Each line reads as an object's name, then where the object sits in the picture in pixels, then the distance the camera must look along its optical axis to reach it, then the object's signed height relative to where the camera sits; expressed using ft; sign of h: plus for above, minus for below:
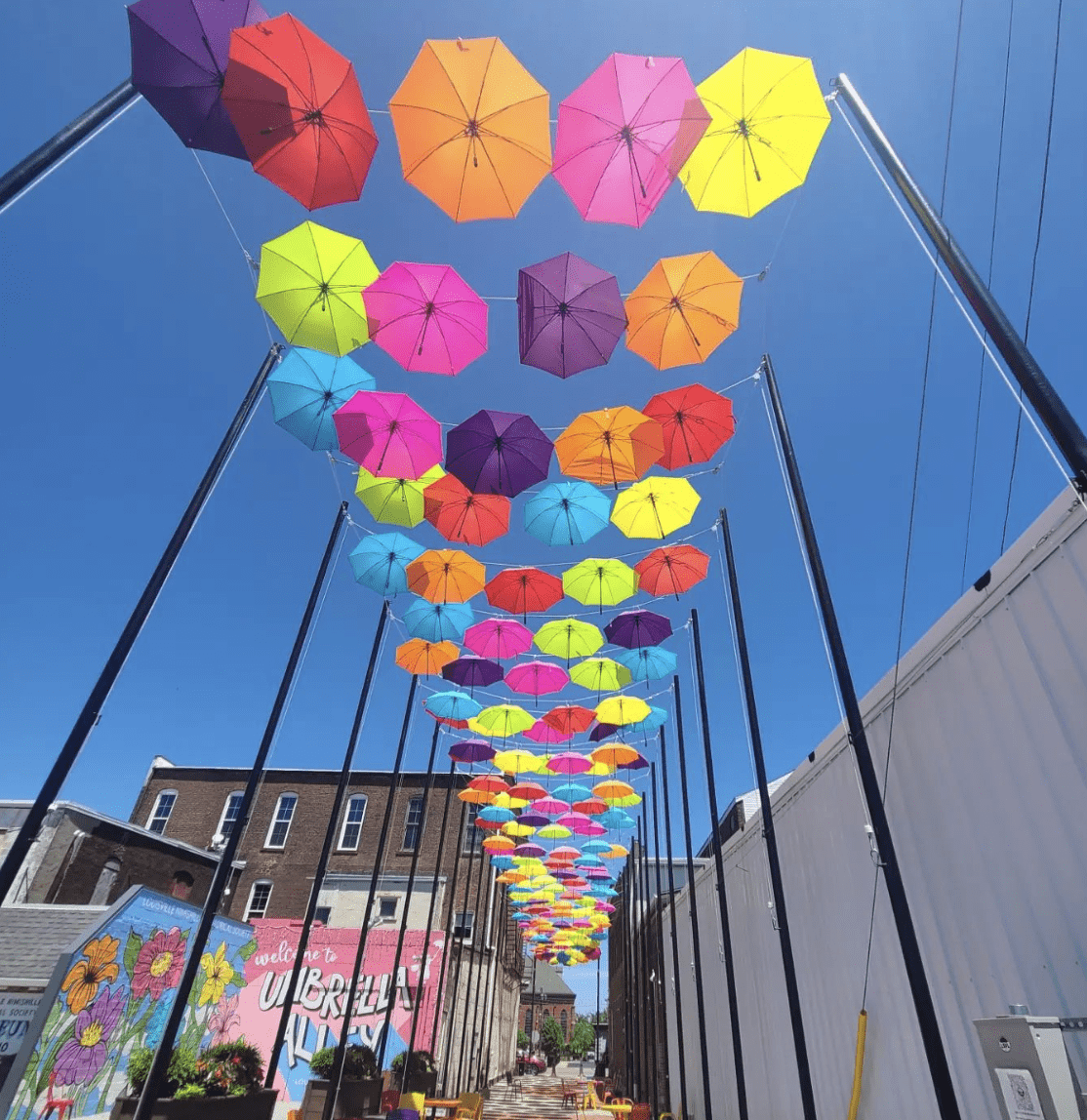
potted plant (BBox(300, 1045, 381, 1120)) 39.91 -3.66
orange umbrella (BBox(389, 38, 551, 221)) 18.20 +21.70
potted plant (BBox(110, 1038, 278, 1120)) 24.73 -2.73
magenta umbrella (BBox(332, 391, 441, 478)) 28.96 +22.14
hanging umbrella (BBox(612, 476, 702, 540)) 34.68 +23.75
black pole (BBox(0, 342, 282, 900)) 16.21 +8.92
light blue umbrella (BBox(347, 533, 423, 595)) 38.83 +22.90
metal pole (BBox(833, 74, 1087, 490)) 11.01 +12.47
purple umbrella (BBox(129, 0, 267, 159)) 16.57 +20.85
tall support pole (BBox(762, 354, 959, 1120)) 13.98 +5.21
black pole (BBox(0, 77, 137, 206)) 13.08 +15.25
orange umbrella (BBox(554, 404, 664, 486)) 30.37 +23.24
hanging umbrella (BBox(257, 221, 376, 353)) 23.35 +22.40
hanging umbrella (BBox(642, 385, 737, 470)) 28.96 +23.33
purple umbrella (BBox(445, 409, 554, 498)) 29.58 +22.05
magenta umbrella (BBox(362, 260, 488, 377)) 24.12 +22.57
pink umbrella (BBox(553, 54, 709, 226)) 18.62 +22.35
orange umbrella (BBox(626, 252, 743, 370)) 24.18 +23.21
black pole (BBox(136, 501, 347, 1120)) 21.06 +5.10
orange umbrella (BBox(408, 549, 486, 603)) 39.01 +22.53
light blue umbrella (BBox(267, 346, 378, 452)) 28.78 +23.17
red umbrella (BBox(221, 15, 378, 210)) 17.39 +21.24
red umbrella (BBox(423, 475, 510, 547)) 34.32 +22.83
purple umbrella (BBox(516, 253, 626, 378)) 24.21 +22.75
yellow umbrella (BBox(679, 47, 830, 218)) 18.78 +22.71
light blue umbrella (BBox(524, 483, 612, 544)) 35.68 +23.77
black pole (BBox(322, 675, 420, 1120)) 35.58 +3.93
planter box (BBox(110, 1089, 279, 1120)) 24.35 -3.21
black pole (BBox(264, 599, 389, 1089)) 31.71 +9.18
